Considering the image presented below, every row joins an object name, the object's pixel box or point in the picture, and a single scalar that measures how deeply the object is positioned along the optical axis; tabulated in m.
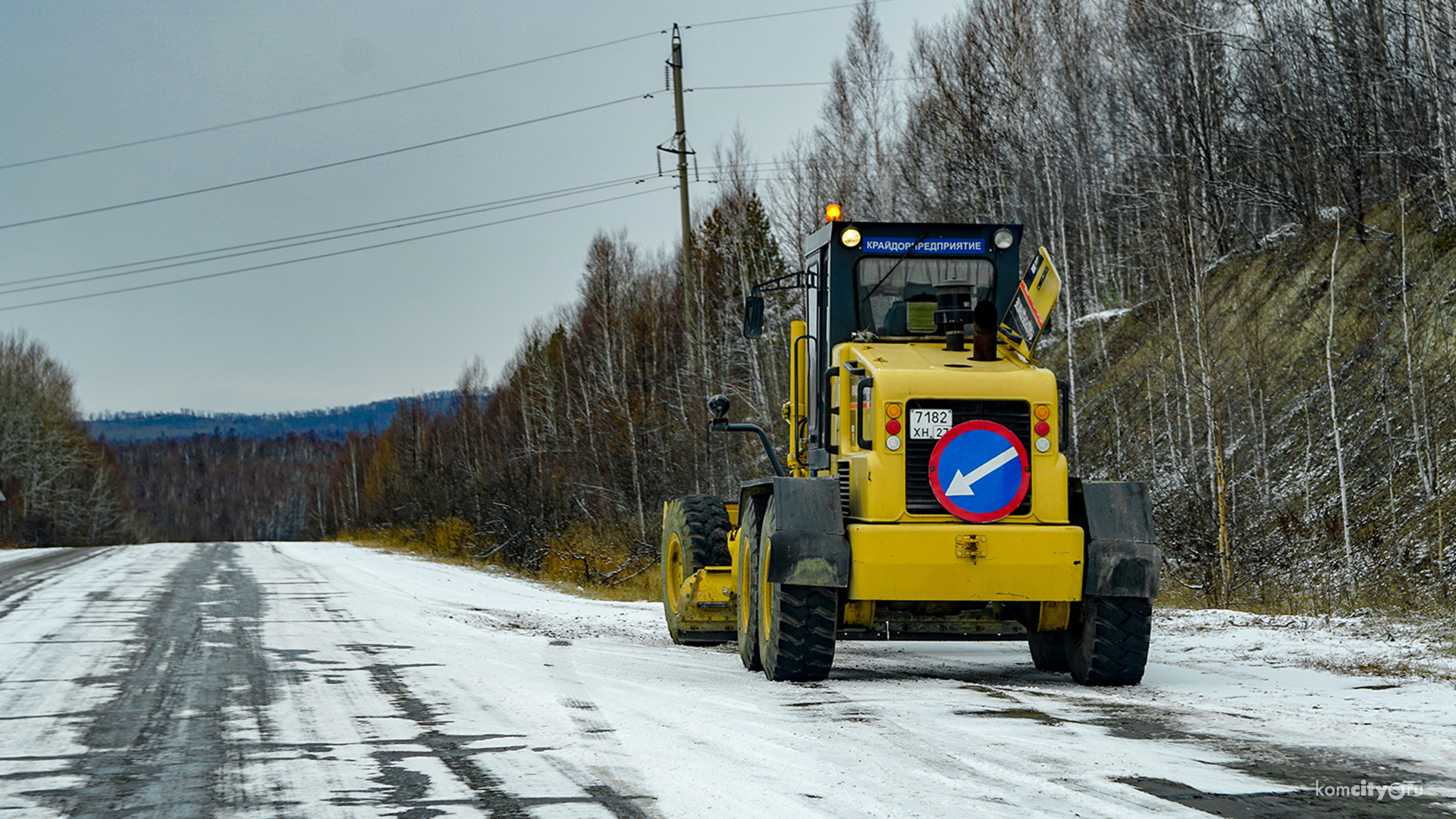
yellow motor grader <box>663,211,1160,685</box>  16.22
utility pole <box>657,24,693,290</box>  53.84
